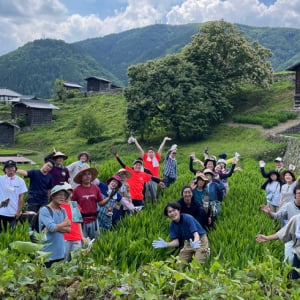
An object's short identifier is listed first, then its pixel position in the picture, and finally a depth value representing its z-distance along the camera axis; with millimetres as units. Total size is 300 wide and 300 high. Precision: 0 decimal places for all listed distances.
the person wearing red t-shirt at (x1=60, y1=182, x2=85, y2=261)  4215
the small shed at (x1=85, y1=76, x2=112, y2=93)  53219
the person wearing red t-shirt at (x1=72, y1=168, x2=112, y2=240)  4934
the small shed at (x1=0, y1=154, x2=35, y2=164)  24439
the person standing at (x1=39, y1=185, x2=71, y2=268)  3770
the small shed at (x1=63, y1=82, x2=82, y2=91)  57834
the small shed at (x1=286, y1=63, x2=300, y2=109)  24453
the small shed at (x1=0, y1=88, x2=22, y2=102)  55306
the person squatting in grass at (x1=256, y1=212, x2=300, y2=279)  3848
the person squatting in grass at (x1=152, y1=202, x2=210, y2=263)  4297
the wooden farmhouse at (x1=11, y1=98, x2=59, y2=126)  40469
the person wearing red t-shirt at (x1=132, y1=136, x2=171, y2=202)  7645
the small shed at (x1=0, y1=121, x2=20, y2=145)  35906
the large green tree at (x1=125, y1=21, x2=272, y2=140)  23938
